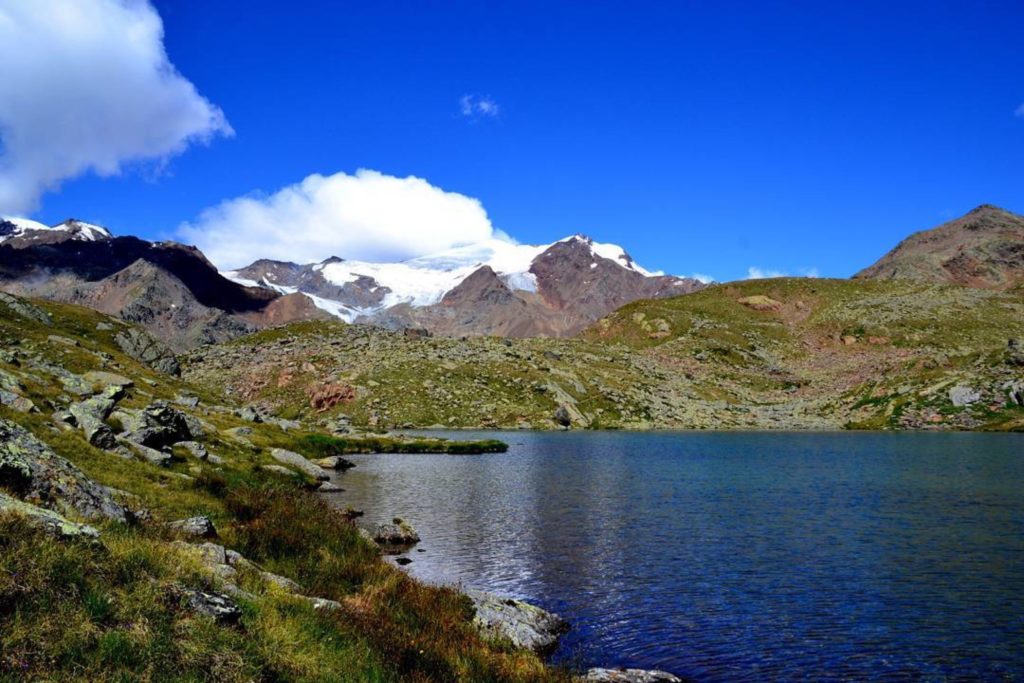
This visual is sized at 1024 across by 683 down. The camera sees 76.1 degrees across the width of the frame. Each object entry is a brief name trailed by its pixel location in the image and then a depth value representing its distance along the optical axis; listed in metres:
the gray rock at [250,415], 82.88
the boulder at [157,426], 38.66
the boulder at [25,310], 102.69
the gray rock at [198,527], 20.27
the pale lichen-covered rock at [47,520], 11.84
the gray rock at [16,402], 30.28
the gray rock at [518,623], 20.94
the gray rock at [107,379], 58.91
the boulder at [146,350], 122.19
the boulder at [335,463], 68.19
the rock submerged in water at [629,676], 18.59
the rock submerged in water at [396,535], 36.80
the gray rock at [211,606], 11.80
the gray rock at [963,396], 131.25
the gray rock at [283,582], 17.54
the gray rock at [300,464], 57.00
